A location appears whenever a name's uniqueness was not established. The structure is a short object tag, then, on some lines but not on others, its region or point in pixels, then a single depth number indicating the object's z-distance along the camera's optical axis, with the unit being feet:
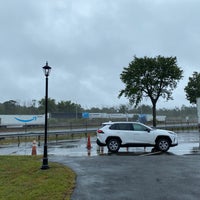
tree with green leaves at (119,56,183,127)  95.56
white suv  42.00
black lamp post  28.10
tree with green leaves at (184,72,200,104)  115.59
